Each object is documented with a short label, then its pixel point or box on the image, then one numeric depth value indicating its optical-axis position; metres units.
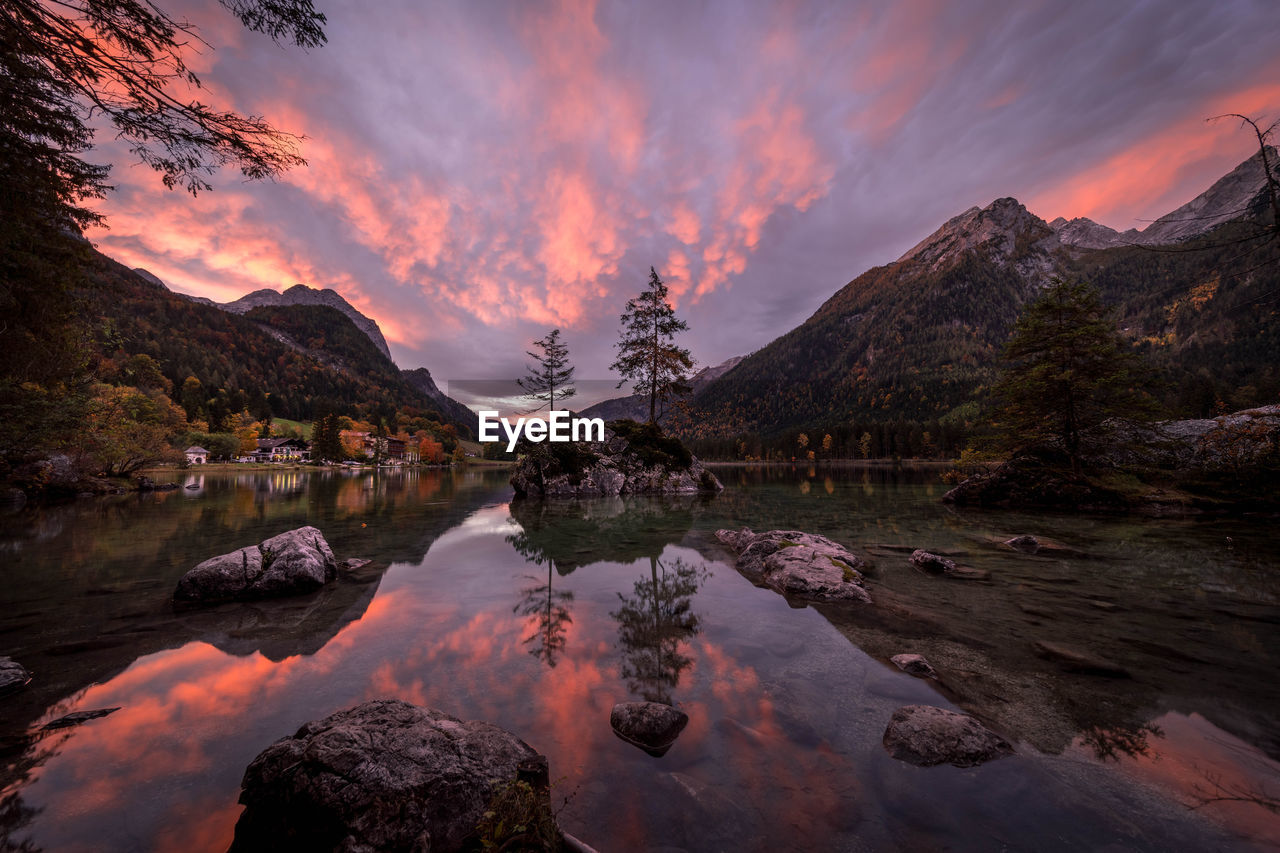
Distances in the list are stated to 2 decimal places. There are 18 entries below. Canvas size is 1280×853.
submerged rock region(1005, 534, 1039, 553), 12.34
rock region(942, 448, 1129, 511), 19.61
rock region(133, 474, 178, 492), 36.65
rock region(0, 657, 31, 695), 5.08
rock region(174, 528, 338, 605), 8.62
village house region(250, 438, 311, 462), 111.94
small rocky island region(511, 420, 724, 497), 31.50
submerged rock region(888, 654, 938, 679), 5.62
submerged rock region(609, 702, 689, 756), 4.24
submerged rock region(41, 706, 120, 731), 4.42
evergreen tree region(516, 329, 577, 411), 36.66
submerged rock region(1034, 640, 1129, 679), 5.50
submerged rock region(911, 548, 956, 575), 10.43
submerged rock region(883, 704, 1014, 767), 3.90
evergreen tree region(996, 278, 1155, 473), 20.05
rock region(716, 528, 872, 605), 8.95
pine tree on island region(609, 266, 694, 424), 33.47
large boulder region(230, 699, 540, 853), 2.90
